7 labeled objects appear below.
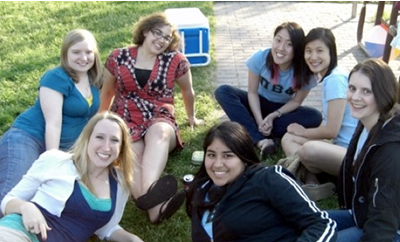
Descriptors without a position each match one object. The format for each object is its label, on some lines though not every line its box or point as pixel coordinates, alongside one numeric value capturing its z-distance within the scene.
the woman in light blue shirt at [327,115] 3.51
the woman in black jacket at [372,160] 2.43
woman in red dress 3.90
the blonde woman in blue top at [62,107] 3.50
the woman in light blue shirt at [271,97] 4.12
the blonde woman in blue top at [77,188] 2.69
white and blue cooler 6.12
